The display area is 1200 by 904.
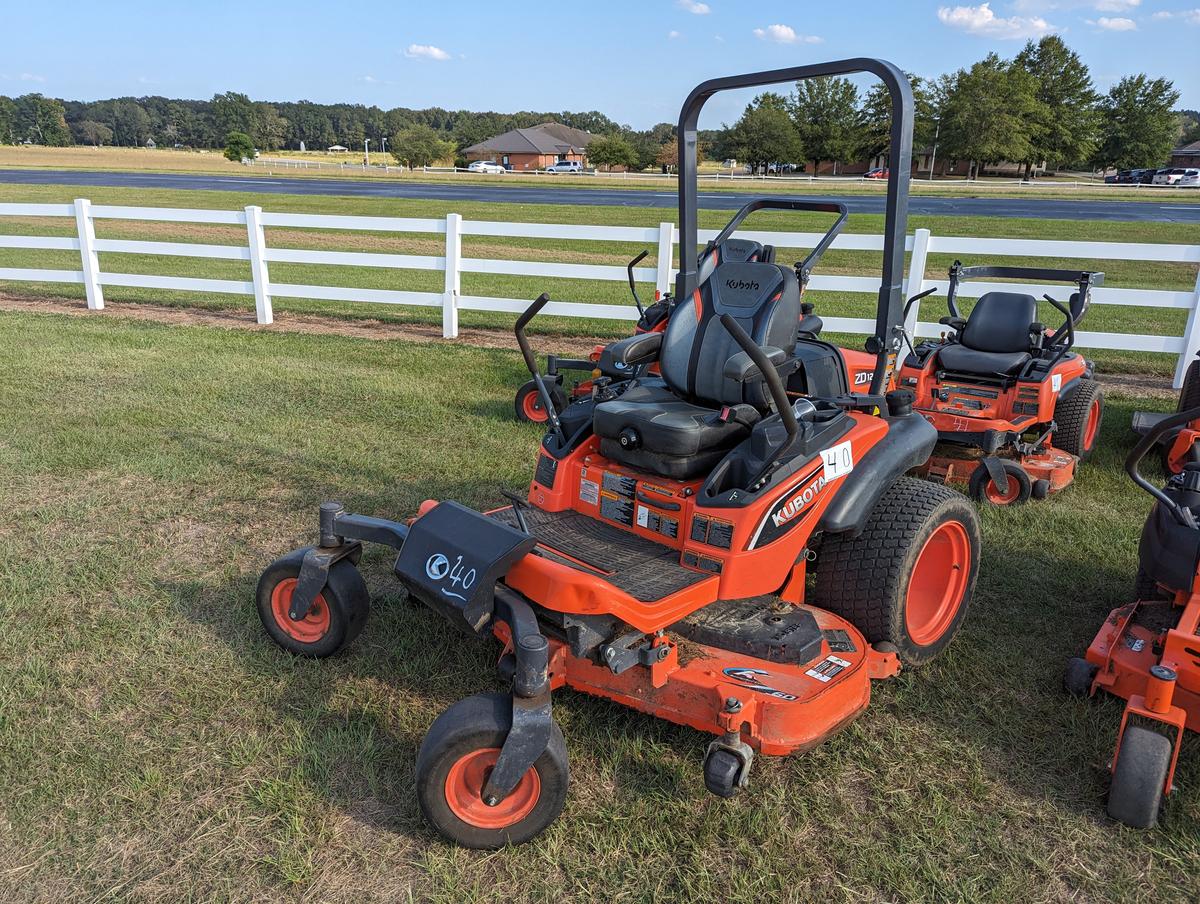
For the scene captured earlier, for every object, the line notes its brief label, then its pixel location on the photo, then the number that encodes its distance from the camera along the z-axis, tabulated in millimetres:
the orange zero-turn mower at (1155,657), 2859
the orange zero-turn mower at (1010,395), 5812
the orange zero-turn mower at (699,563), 2801
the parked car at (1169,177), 54688
